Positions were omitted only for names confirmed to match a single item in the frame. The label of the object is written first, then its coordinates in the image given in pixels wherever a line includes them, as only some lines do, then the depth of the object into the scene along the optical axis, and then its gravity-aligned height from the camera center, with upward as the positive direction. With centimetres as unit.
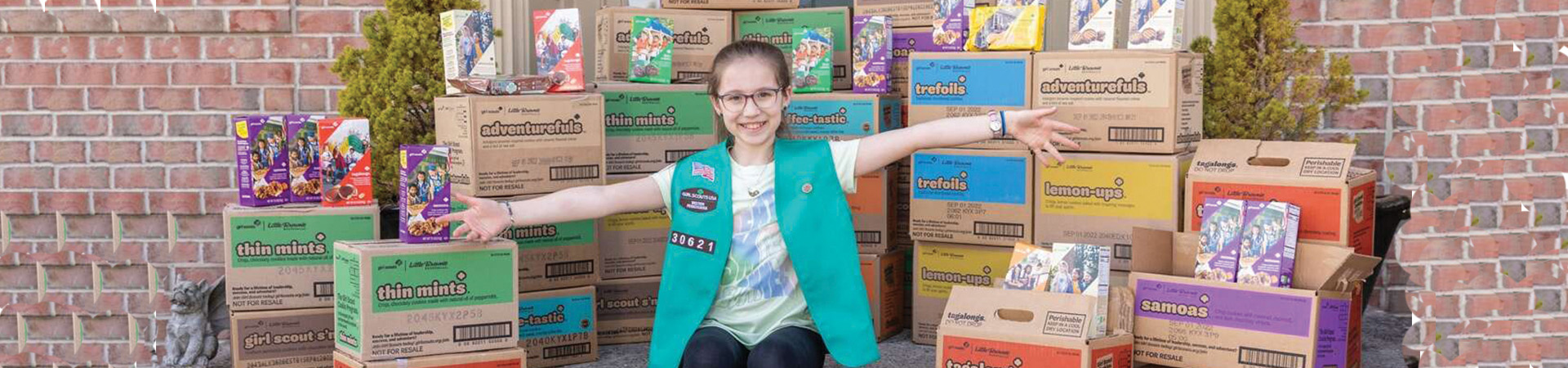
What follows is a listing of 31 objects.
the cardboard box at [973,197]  362 -24
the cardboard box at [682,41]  423 +23
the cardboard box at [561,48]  365 +18
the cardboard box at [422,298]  304 -44
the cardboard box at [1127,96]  333 +4
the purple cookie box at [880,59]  403 +17
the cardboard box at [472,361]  307 -58
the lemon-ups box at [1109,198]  338 -23
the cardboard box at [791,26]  429 +29
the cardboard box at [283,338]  346 -60
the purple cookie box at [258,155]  339 -11
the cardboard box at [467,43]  353 +19
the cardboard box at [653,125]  392 -4
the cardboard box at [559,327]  370 -61
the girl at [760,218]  287 -23
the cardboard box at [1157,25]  334 +22
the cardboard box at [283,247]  339 -35
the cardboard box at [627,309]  403 -61
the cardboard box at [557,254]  371 -40
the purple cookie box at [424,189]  308 -18
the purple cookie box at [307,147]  343 -9
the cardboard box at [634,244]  398 -40
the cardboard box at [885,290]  404 -55
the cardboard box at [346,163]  337 -13
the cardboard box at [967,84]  356 +8
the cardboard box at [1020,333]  283 -48
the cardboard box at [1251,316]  291 -46
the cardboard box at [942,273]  372 -46
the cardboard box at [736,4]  436 +36
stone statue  369 -61
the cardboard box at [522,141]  346 -8
